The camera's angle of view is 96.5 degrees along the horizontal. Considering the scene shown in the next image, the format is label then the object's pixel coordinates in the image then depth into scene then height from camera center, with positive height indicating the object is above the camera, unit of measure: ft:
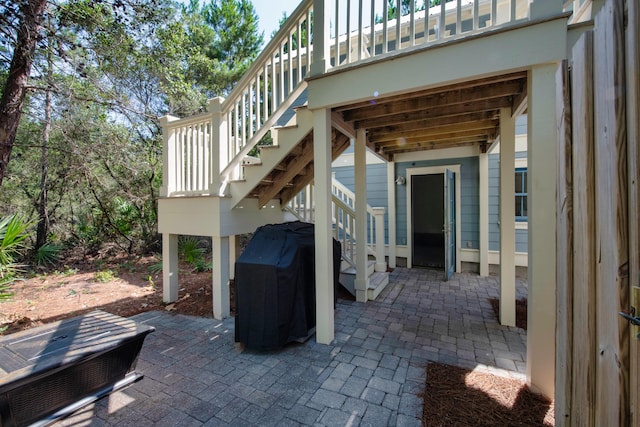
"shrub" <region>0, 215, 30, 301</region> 11.48 -1.13
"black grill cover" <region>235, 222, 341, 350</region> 9.25 -2.69
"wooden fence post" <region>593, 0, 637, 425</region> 3.08 -0.12
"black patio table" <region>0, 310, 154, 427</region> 5.92 -3.46
